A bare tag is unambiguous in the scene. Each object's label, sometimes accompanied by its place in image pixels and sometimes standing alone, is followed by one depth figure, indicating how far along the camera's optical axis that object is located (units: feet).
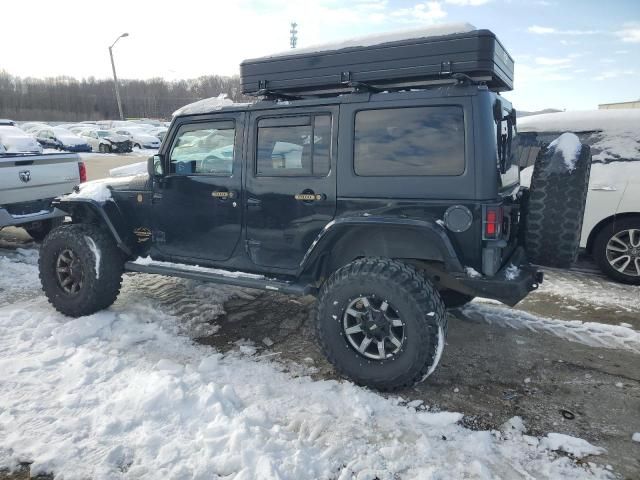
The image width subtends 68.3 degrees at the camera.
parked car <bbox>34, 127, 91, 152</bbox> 83.97
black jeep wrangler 10.00
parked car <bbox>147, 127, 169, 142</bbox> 125.68
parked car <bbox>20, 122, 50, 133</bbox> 95.83
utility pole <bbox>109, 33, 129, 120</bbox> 104.18
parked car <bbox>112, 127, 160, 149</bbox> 98.17
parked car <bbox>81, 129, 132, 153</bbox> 91.71
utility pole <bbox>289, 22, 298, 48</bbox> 96.63
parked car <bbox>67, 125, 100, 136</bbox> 97.71
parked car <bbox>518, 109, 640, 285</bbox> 17.60
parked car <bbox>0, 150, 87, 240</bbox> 19.65
